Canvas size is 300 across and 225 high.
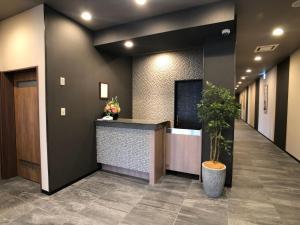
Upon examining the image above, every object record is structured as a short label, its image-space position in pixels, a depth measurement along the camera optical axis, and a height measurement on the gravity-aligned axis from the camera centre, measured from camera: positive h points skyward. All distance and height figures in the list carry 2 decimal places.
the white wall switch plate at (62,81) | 2.93 +0.38
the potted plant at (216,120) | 2.65 -0.26
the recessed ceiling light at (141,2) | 2.51 +1.47
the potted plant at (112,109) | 3.81 -0.12
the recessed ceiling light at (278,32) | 3.45 +1.47
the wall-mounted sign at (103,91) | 3.80 +0.28
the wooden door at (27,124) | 3.10 -0.38
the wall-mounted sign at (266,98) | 7.23 +0.24
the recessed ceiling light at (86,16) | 2.89 +1.48
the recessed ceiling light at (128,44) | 3.35 +1.17
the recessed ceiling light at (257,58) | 5.30 +1.43
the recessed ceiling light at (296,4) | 2.53 +1.47
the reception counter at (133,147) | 3.15 -0.84
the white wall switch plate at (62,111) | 2.96 -0.14
